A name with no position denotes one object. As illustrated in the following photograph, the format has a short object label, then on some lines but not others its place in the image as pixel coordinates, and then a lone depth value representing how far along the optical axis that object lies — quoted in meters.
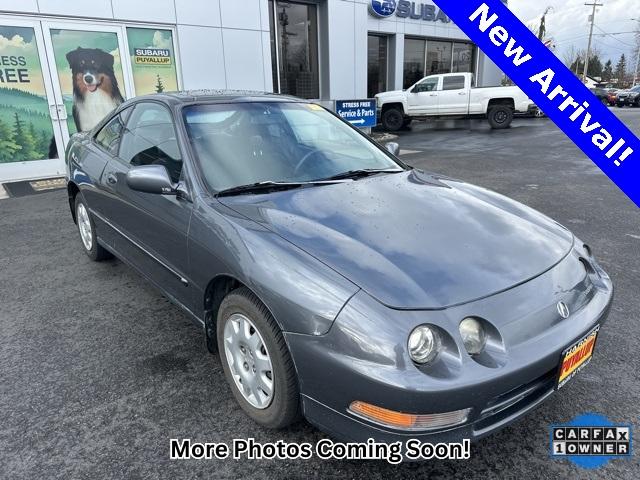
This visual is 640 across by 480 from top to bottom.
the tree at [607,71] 75.14
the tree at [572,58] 73.34
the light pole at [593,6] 51.31
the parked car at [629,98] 28.25
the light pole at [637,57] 59.62
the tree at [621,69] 75.28
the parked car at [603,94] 30.00
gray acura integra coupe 1.67
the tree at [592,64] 69.36
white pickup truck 16.11
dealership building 8.23
